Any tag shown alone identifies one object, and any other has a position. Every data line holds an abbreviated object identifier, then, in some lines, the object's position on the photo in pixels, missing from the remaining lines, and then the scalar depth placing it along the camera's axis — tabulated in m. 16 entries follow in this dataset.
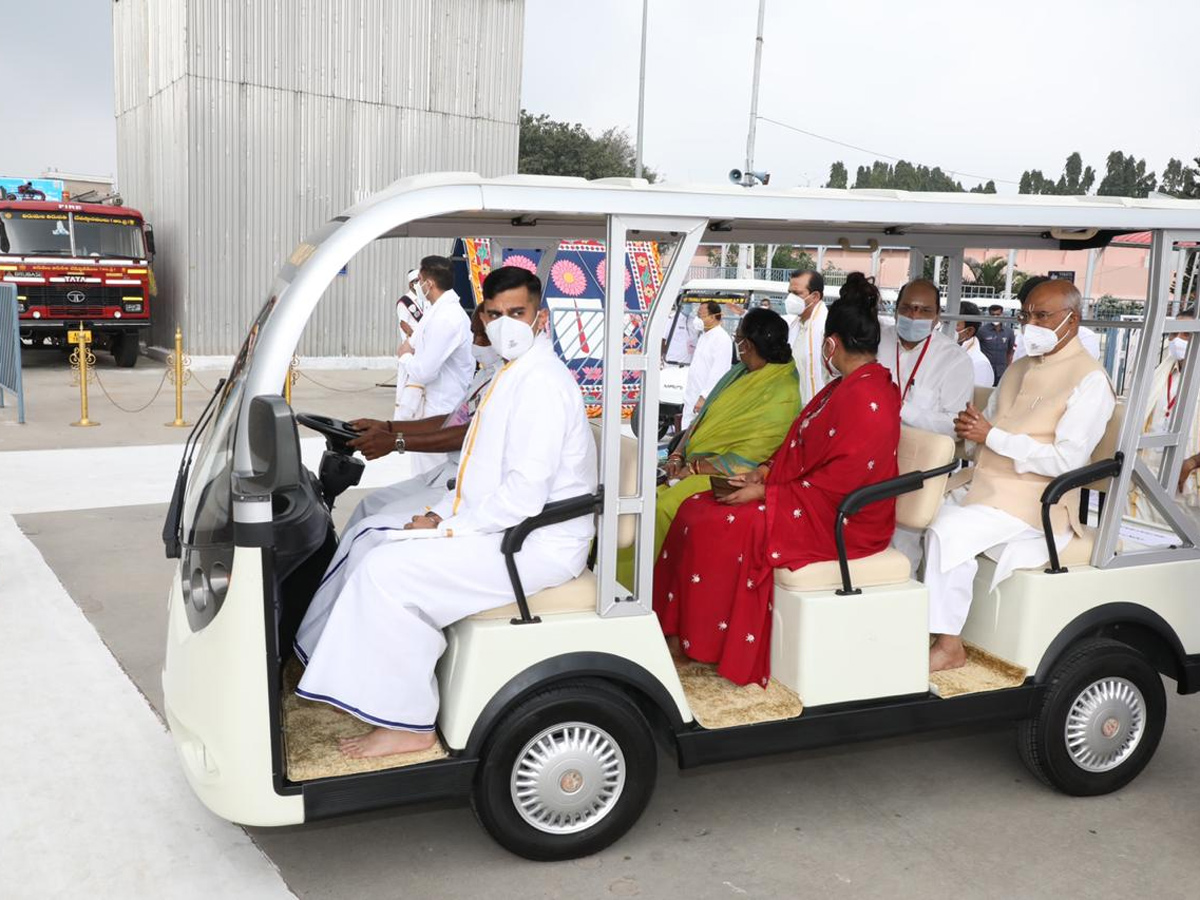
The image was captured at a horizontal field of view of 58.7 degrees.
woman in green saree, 4.55
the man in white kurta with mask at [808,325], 7.37
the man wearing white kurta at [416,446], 4.05
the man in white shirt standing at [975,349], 7.49
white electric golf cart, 2.95
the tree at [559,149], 48.78
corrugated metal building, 17.38
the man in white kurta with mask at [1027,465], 3.87
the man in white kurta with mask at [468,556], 3.14
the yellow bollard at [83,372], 11.52
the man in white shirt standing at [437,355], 6.61
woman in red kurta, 3.71
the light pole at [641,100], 26.94
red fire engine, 15.95
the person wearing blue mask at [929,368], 5.08
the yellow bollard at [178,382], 11.83
